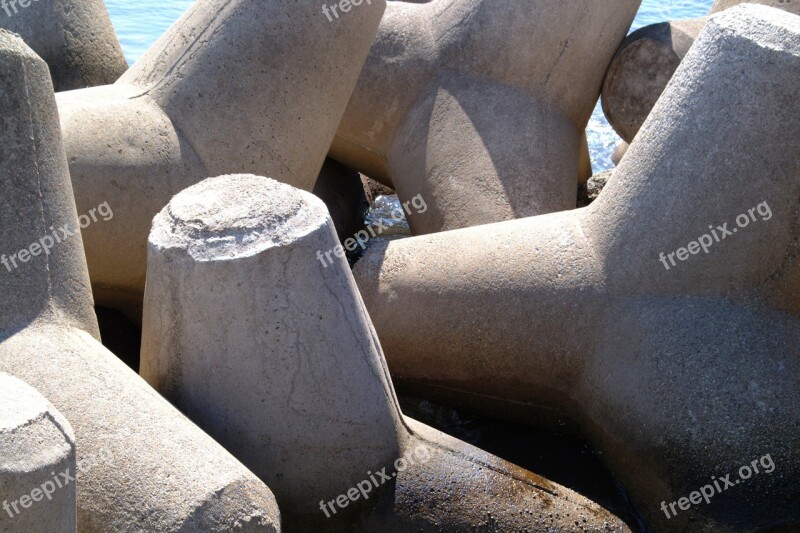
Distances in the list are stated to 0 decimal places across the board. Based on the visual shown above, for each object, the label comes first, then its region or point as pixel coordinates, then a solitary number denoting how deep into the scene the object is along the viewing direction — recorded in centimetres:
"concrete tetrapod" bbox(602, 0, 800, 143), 358
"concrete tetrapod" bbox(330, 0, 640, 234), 331
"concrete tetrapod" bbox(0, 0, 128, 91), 338
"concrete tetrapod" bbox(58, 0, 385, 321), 274
